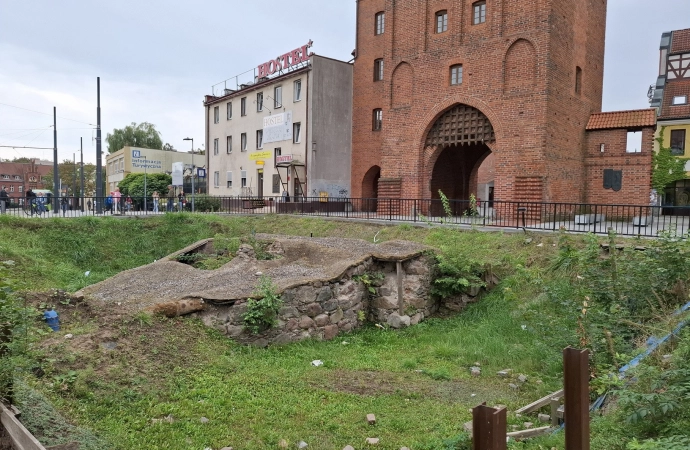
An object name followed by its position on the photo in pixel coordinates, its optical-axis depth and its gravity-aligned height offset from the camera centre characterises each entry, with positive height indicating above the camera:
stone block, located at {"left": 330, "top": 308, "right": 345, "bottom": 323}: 8.73 -2.27
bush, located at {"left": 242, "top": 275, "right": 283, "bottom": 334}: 7.49 -1.88
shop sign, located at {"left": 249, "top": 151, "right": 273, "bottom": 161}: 32.45 +3.09
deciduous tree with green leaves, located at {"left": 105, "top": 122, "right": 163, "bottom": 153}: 65.62 +8.43
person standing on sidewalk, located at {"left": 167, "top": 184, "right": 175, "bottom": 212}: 26.44 -0.47
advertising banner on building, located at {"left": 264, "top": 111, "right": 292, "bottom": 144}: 30.38 +4.83
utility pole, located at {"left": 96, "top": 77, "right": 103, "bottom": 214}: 23.89 +3.10
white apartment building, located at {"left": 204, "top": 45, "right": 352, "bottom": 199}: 28.64 +4.70
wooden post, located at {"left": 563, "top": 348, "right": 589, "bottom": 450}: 2.13 -0.94
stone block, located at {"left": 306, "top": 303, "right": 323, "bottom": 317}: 8.31 -2.05
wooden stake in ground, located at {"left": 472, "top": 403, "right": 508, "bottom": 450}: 1.79 -0.90
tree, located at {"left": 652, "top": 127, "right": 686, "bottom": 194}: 31.64 +2.46
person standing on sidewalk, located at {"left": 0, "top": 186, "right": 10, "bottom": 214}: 22.30 -0.43
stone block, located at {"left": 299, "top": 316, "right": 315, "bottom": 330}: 8.18 -2.26
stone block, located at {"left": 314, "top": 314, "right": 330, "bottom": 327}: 8.43 -2.27
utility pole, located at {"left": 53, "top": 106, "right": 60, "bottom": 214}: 27.49 +2.88
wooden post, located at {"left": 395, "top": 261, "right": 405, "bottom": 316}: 9.80 -1.92
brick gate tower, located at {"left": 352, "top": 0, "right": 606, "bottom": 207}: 18.38 +4.96
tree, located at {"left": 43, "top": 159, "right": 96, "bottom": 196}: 72.94 +2.91
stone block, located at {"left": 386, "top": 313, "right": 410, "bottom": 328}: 9.68 -2.58
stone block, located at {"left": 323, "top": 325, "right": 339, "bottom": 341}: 8.51 -2.52
